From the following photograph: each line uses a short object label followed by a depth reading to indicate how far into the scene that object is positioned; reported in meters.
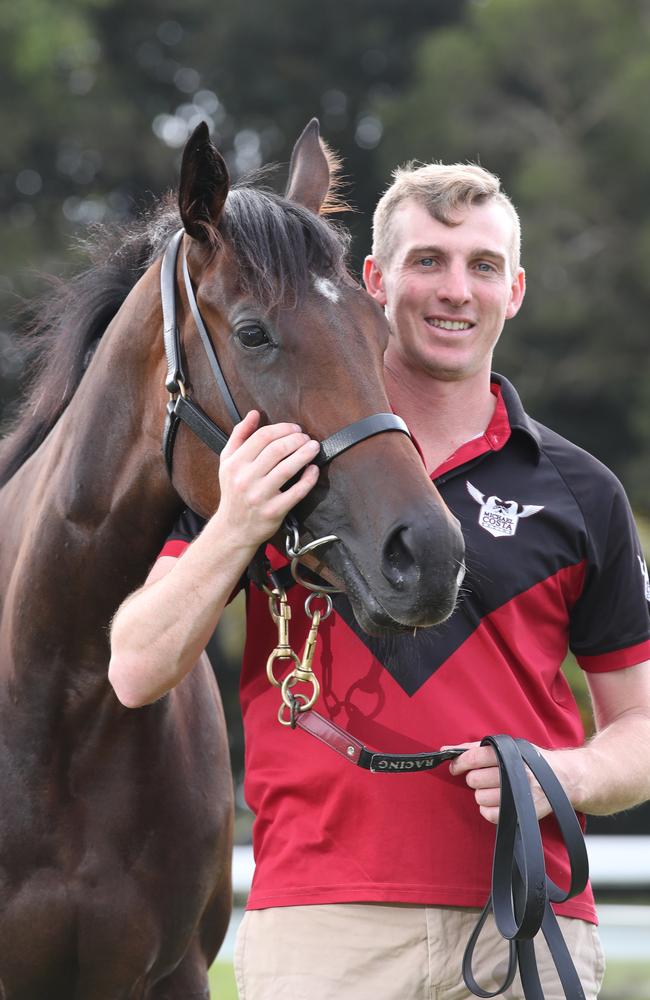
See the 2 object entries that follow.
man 4.93
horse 4.77
